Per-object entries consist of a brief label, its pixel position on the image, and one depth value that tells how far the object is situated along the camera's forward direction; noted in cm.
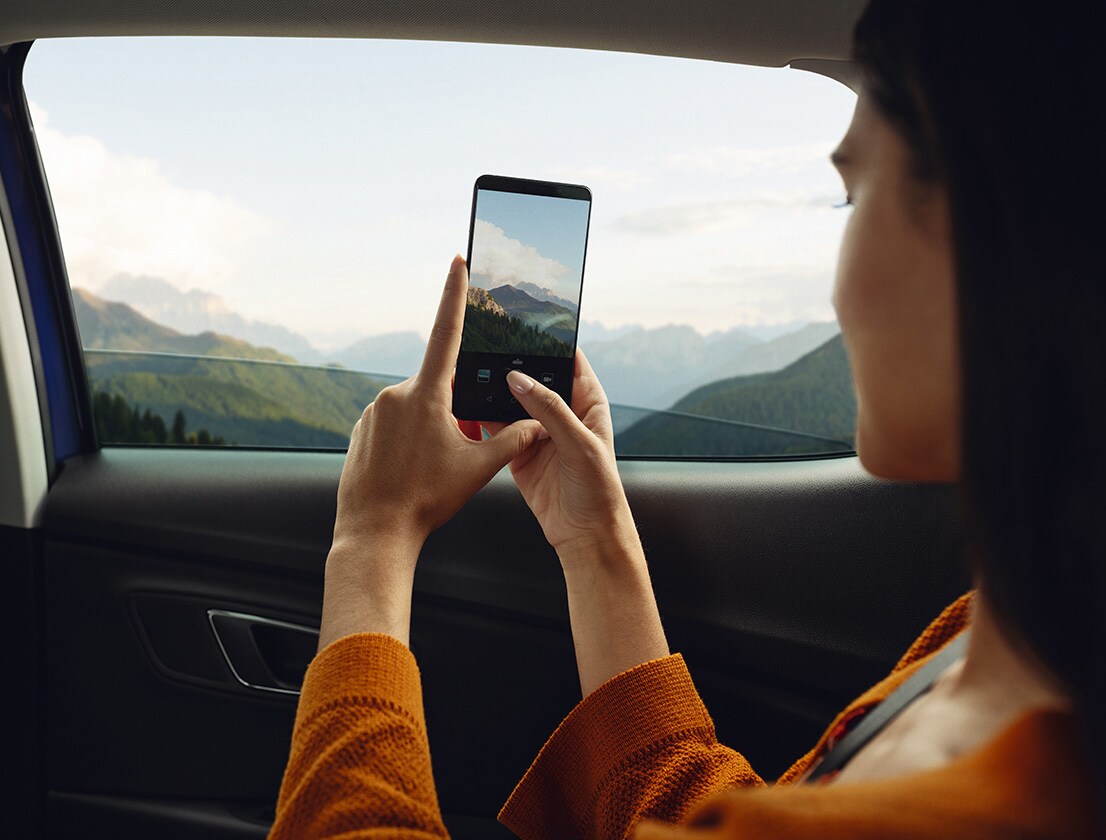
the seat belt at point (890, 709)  80
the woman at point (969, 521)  47
